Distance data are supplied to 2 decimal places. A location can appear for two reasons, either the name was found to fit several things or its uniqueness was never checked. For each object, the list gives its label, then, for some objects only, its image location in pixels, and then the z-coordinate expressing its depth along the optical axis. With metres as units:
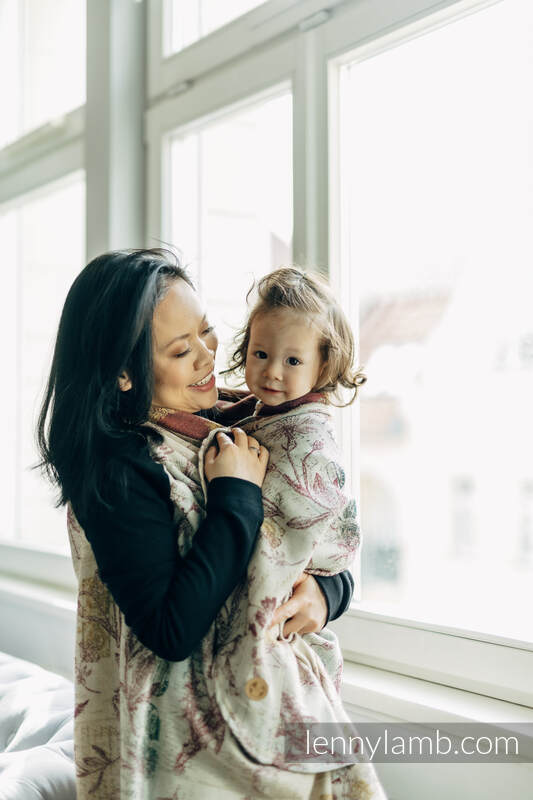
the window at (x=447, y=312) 1.28
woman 0.93
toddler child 0.93
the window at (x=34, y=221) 2.35
